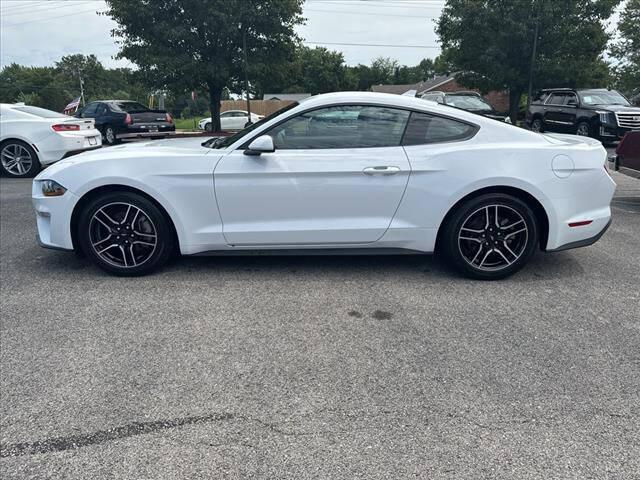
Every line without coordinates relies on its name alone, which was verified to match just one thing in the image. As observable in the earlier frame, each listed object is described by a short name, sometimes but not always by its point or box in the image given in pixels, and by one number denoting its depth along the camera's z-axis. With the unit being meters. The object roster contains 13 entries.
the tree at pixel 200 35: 18.66
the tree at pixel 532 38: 21.83
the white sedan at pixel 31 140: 9.38
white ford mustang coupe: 3.91
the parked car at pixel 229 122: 30.02
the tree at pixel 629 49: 30.72
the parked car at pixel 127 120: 16.25
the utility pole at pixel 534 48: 21.05
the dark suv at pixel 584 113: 13.82
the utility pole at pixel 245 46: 19.31
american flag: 23.70
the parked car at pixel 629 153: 6.39
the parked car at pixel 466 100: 16.02
